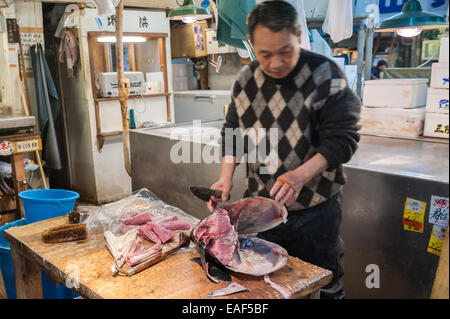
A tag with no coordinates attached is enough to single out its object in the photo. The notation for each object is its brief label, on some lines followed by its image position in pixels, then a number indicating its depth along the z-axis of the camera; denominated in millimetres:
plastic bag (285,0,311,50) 2432
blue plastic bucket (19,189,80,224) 3113
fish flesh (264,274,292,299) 1649
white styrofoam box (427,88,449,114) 1605
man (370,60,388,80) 7987
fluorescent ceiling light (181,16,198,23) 4609
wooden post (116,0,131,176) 4492
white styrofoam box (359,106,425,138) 2316
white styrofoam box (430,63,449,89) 1539
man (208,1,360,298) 1729
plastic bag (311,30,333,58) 3289
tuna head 1840
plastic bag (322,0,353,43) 3013
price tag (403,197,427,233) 2393
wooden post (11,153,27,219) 4797
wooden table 1690
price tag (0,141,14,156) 4598
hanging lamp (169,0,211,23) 4410
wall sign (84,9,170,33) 5926
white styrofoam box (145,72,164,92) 6674
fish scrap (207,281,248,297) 1645
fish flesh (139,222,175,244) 2188
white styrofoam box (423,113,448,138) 1603
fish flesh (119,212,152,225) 2412
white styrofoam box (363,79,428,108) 2592
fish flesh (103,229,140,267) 1962
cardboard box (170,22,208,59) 7898
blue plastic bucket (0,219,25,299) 3117
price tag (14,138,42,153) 4742
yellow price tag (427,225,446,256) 2322
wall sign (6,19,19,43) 5805
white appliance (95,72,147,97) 6047
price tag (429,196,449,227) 2254
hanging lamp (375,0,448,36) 3559
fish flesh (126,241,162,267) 1911
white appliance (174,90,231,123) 7410
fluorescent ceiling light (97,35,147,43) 6158
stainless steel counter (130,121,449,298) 2389
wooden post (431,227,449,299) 1126
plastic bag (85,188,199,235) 2449
